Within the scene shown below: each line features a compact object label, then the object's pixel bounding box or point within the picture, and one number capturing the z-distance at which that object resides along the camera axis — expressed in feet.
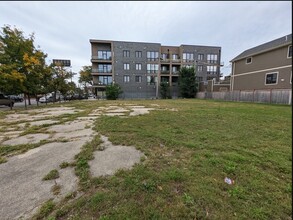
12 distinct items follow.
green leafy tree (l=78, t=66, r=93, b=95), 156.34
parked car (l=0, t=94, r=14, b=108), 56.13
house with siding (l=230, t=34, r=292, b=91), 57.77
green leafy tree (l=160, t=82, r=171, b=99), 111.34
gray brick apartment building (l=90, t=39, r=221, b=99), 110.93
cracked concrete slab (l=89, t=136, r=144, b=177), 10.03
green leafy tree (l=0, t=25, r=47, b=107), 39.52
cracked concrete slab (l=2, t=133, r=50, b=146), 15.23
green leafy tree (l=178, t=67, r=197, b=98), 102.32
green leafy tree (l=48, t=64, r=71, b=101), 73.29
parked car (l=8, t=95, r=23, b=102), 92.19
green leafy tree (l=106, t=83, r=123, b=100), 96.50
